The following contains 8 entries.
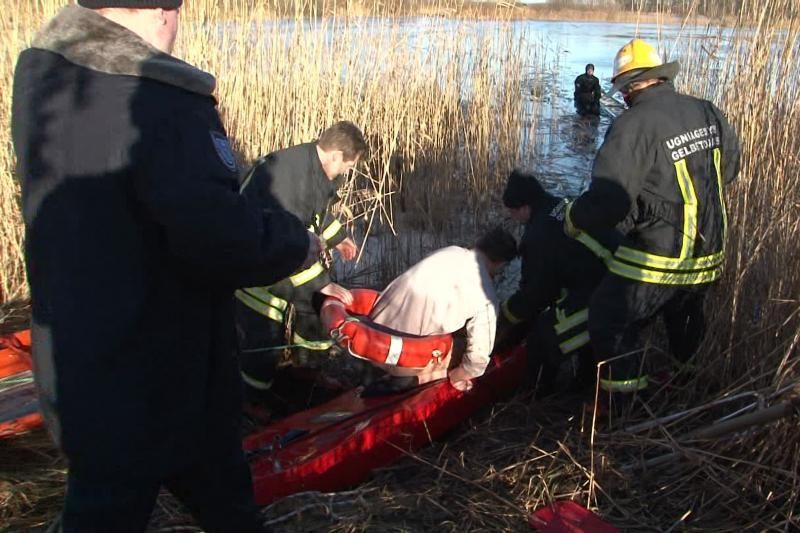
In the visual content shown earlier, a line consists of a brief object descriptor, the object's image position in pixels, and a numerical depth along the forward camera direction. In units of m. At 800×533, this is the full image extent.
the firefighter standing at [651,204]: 3.09
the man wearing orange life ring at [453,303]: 3.52
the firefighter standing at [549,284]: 3.64
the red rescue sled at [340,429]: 2.94
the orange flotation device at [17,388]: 3.06
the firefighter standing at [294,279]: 3.73
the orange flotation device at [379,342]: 3.38
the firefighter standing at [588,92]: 11.01
